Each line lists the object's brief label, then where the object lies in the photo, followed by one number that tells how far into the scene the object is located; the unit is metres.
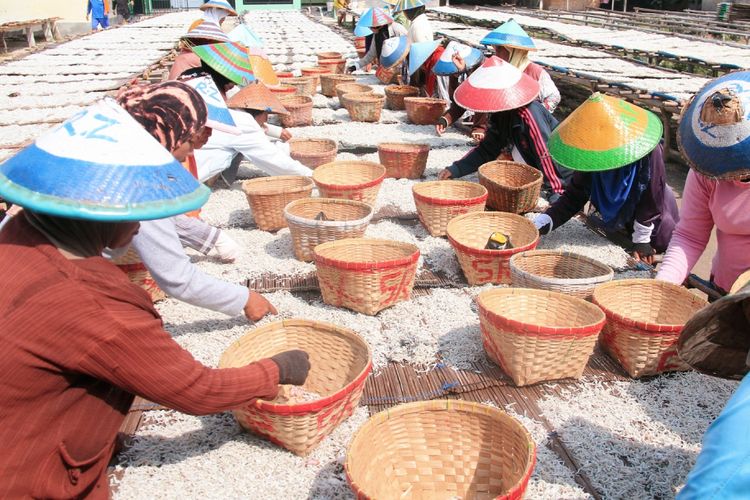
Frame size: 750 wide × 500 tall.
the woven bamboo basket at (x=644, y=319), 2.03
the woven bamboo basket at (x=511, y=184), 3.49
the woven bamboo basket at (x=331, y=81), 7.21
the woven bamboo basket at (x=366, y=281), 2.45
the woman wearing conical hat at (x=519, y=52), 4.72
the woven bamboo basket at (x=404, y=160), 4.26
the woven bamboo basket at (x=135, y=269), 2.59
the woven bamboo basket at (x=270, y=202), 3.35
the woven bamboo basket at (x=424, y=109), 5.68
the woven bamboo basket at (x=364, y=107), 5.74
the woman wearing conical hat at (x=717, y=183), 1.78
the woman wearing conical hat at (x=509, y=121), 3.64
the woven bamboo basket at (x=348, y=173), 3.81
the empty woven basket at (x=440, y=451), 1.66
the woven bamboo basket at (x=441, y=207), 3.25
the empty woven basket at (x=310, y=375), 1.71
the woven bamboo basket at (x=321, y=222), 2.89
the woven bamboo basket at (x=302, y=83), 6.62
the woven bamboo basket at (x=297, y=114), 5.64
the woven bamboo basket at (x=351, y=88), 6.62
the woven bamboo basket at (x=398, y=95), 6.48
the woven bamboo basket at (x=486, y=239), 2.71
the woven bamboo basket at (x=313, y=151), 4.29
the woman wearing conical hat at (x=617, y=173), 2.70
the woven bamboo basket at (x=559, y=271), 2.40
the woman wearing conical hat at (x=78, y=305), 1.17
